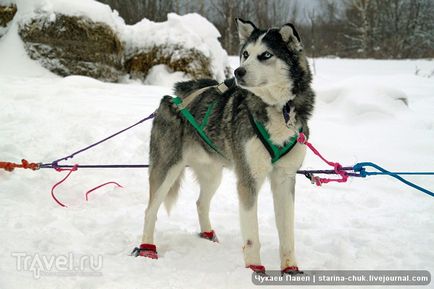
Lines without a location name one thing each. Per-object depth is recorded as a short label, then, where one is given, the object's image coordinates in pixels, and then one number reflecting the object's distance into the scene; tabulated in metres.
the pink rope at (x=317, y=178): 2.80
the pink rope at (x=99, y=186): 4.53
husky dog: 2.78
